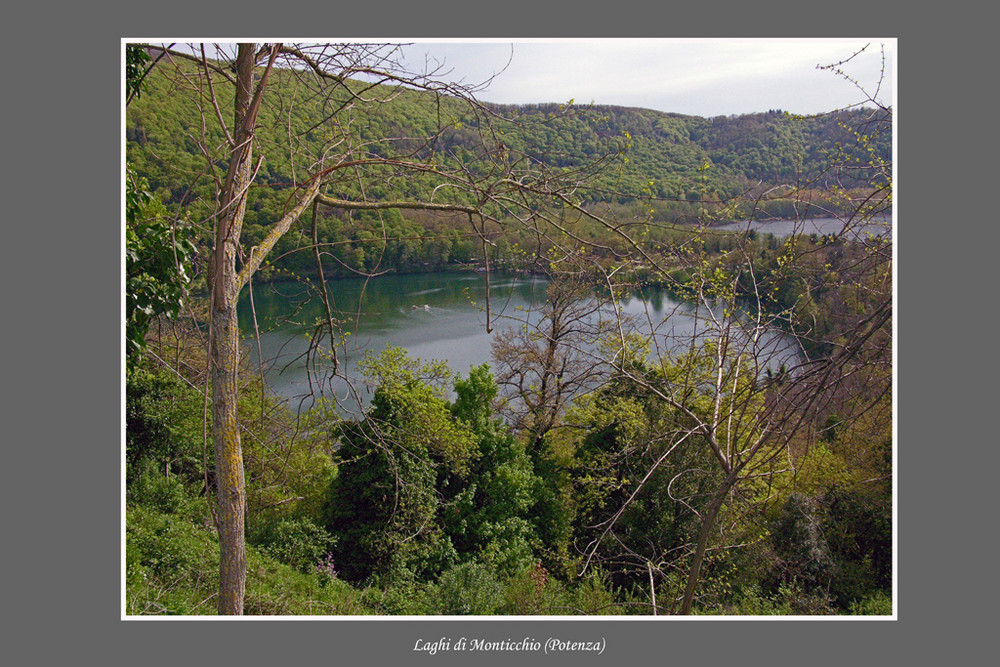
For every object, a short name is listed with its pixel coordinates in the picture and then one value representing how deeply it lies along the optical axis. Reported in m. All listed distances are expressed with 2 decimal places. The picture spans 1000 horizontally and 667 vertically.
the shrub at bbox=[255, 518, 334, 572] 6.82
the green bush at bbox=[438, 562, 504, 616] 5.90
